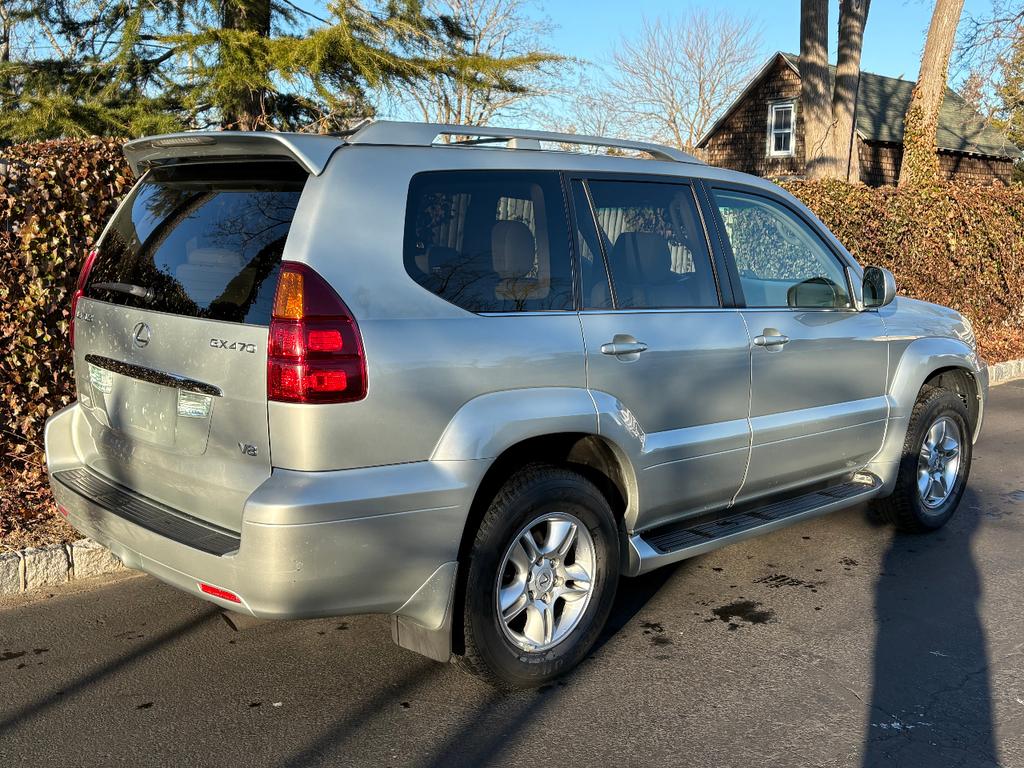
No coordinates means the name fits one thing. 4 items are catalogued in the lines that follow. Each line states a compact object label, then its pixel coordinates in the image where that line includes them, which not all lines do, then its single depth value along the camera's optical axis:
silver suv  2.97
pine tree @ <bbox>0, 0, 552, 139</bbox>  11.43
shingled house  31.66
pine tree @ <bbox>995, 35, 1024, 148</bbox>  22.58
